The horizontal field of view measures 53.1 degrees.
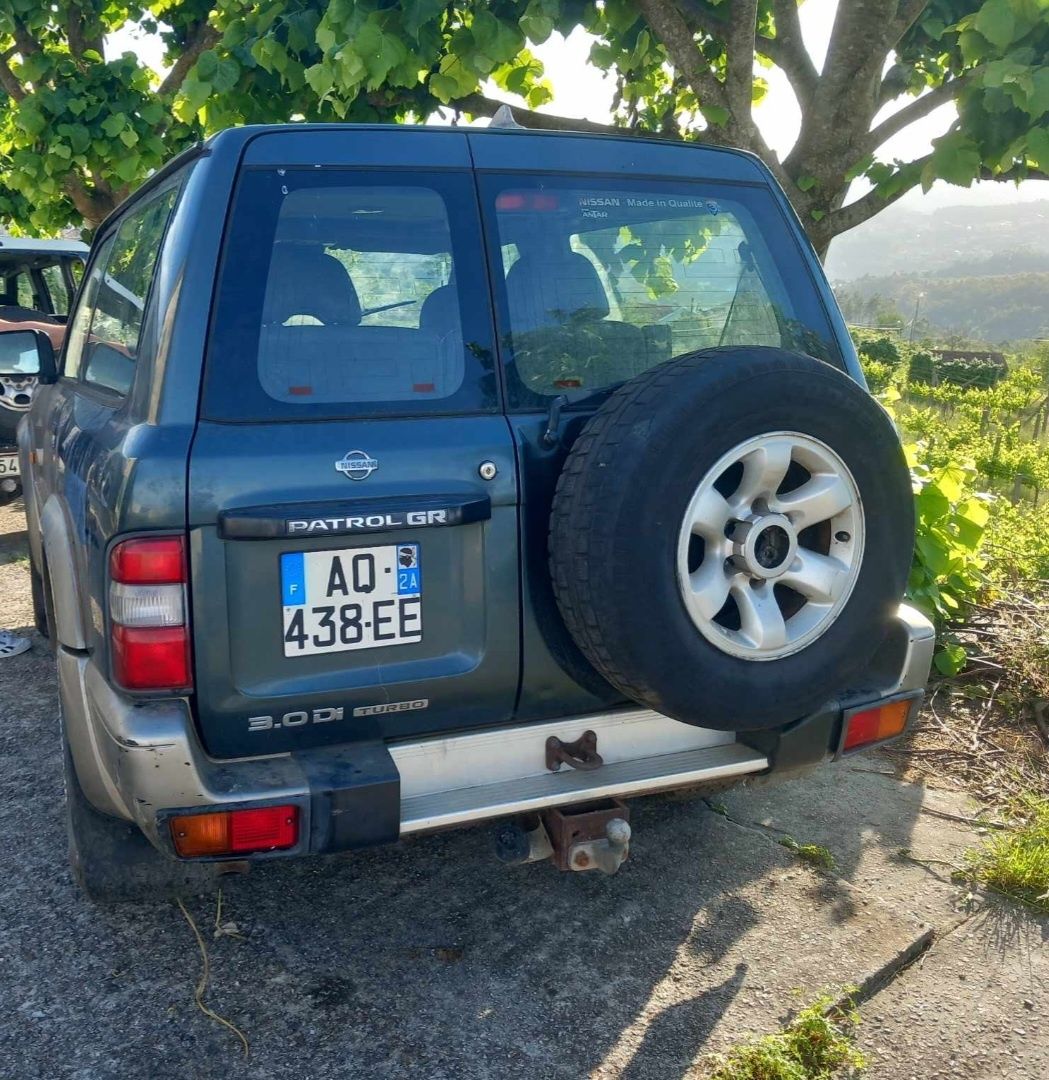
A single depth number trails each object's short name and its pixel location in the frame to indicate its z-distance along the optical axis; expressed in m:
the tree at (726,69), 4.31
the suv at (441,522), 2.17
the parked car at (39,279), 7.53
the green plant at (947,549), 4.57
